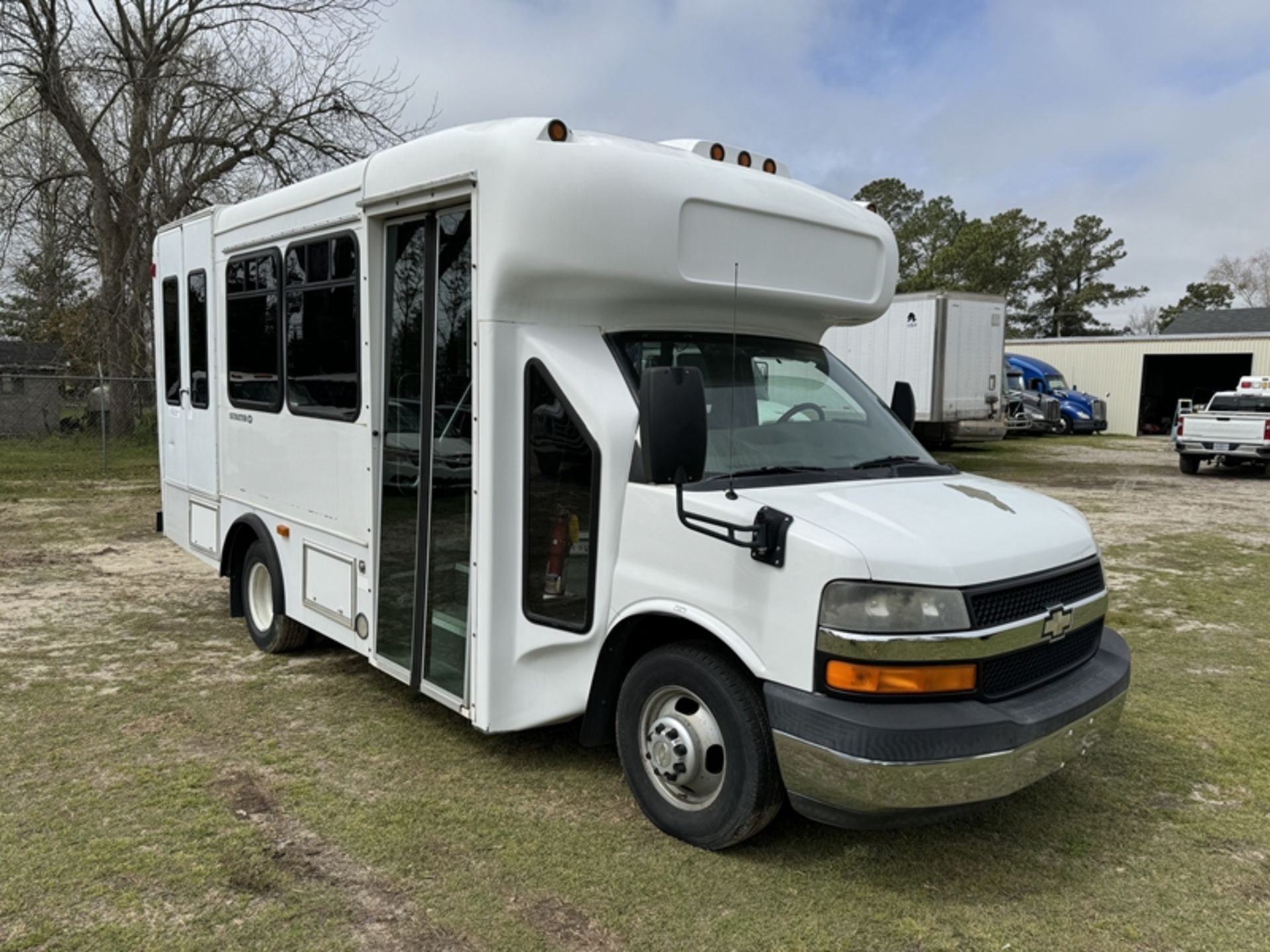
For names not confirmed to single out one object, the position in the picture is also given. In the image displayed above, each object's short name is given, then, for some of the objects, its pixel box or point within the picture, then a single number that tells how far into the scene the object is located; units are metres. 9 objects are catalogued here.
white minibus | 3.11
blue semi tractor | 31.73
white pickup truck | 18.27
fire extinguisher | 3.94
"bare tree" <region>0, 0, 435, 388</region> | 18.91
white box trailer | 17.41
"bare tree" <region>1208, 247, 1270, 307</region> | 65.81
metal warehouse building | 32.03
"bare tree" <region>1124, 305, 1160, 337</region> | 65.44
